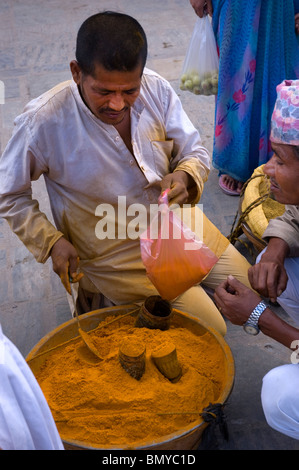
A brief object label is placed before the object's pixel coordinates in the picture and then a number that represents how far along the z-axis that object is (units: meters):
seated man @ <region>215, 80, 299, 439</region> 2.12
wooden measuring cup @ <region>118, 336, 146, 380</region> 2.17
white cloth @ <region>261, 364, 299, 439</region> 2.13
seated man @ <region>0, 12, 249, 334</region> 2.13
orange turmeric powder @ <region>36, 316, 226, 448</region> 2.09
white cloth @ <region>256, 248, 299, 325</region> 2.58
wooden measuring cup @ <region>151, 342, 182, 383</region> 2.20
